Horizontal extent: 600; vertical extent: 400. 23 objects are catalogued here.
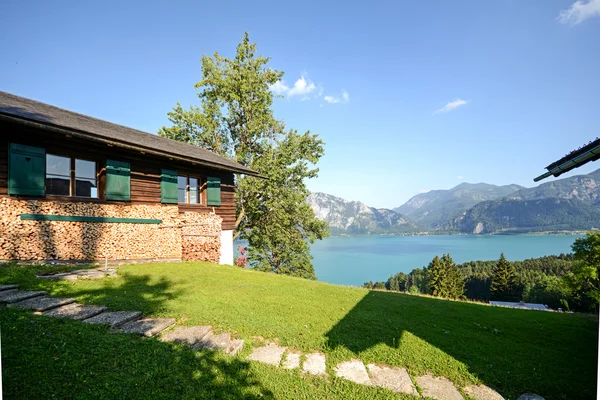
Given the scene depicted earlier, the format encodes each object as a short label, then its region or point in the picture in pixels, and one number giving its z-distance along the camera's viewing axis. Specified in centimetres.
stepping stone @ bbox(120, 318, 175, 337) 493
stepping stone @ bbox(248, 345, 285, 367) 455
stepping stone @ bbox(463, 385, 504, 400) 407
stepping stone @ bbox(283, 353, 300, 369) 446
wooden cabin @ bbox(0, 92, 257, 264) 932
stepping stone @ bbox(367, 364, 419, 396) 409
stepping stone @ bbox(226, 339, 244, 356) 463
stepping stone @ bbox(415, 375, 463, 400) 400
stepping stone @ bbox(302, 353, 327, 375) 436
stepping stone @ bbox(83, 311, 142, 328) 510
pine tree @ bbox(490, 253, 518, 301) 5431
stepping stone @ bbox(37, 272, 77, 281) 782
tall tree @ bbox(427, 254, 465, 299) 5041
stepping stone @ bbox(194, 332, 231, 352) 465
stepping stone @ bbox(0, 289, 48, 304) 563
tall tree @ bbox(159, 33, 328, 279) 2216
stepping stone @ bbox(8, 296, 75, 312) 540
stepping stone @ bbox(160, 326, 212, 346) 480
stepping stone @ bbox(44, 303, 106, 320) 521
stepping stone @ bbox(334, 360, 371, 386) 424
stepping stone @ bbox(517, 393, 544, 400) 410
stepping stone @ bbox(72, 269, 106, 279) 828
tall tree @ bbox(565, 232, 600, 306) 1543
